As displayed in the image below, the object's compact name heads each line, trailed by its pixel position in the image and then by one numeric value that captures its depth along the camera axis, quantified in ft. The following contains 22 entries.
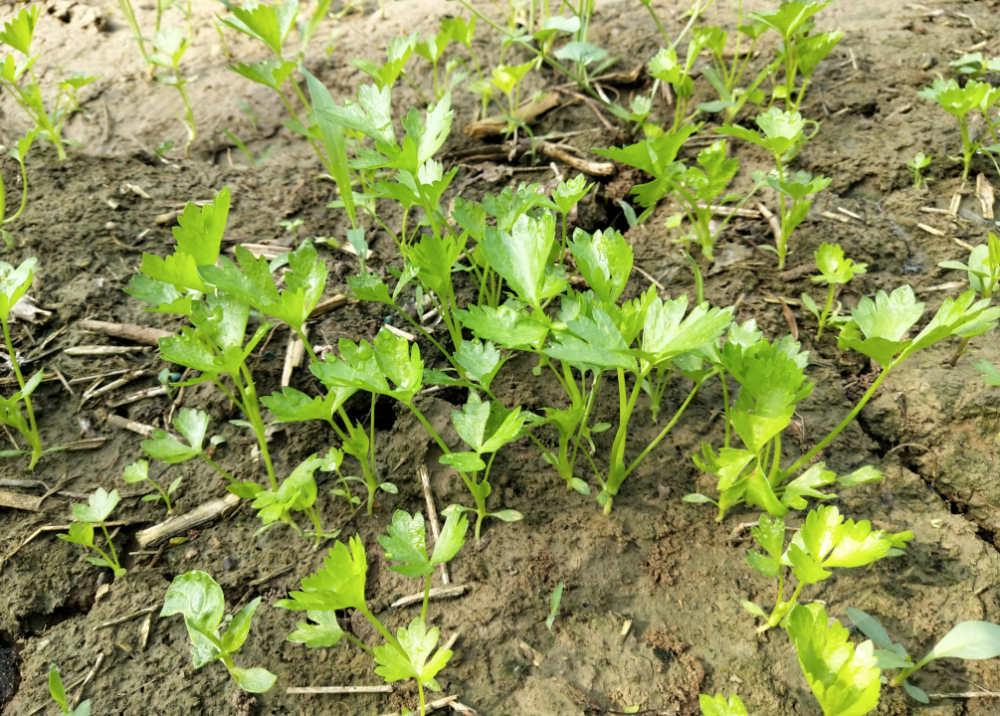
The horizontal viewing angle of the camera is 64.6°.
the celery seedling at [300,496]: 0.80
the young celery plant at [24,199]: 1.10
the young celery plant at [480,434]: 0.77
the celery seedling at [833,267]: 0.99
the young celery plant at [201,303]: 0.82
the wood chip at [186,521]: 0.89
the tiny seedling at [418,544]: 0.72
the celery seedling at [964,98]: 1.08
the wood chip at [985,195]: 1.17
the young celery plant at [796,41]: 1.10
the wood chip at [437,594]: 0.82
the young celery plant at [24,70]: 1.15
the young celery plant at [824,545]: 0.70
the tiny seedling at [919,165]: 1.20
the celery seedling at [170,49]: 1.33
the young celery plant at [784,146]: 1.01
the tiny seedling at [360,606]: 0.68
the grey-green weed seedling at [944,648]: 0.70
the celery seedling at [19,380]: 0.90
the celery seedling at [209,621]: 0.74
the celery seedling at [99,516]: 0.85
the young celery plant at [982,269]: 0.87
